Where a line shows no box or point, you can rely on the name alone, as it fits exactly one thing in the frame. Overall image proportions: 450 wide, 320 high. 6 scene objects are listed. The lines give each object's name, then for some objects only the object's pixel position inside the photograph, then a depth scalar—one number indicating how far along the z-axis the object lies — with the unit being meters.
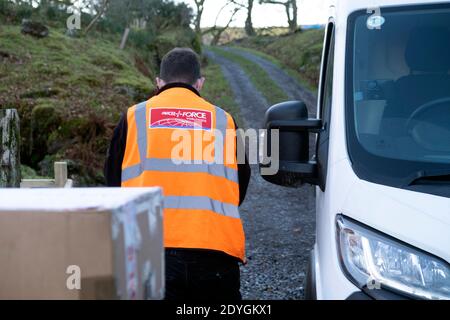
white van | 2.30
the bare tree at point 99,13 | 18.80
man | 2.73
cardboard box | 1.62
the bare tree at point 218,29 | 47.22
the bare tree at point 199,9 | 37.11
